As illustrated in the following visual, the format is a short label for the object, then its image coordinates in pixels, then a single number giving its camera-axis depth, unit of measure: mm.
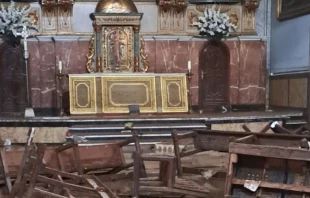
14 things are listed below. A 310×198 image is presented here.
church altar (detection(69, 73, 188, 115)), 10430
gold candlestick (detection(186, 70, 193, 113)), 11047
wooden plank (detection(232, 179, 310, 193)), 4172
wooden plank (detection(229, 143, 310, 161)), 4137
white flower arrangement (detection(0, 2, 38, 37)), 11070
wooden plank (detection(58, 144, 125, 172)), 5902
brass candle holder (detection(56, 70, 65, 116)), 10805
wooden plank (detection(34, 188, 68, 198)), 4314
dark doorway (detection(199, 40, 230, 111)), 12039
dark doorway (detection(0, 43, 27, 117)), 11484
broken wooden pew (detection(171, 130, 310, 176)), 5098
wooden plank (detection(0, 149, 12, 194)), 5198
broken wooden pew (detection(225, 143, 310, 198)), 4215
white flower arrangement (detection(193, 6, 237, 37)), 11695
